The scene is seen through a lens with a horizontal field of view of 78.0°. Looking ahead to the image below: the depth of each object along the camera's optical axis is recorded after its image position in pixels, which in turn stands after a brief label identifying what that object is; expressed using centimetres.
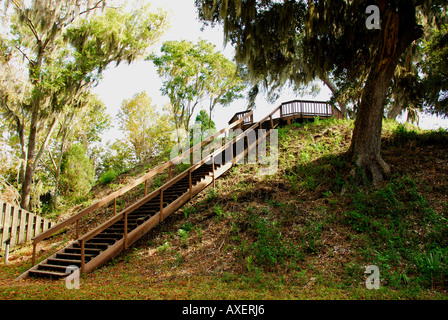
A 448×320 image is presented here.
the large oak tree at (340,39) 810
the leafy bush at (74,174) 1959
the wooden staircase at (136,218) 661
